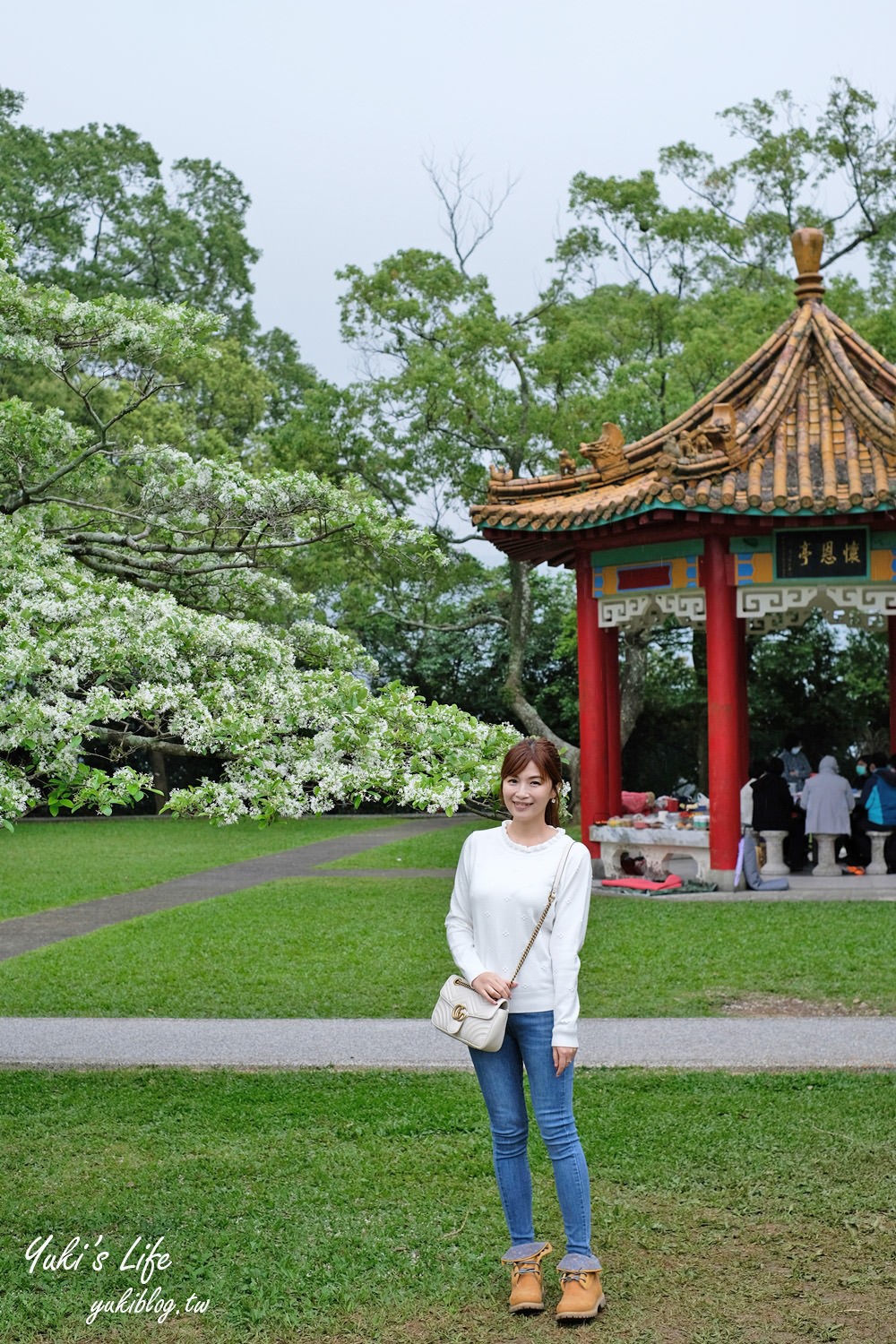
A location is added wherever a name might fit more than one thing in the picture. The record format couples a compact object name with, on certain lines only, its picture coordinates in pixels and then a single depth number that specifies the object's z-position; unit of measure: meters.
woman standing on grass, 4.40
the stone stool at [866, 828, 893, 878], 14.73
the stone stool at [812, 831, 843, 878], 14.83
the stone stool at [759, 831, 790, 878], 14.70
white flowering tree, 5.57
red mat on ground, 14.28
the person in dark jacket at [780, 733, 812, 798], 18.33
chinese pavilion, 13.56
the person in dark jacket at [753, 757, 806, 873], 14.52
